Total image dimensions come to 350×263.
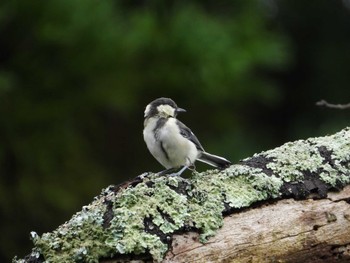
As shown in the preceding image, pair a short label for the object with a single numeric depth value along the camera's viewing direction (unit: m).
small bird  9.01
